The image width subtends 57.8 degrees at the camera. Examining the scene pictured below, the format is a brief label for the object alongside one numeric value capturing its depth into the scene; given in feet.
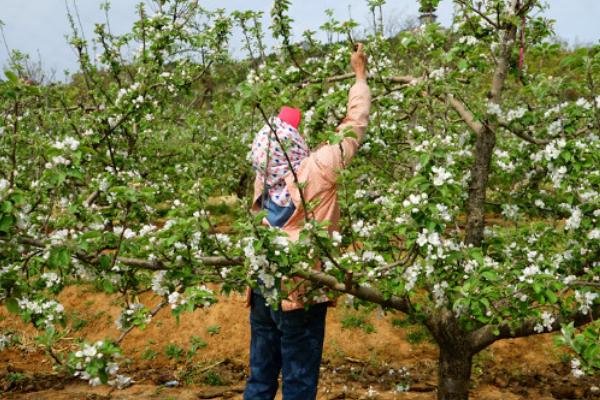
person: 9.41
